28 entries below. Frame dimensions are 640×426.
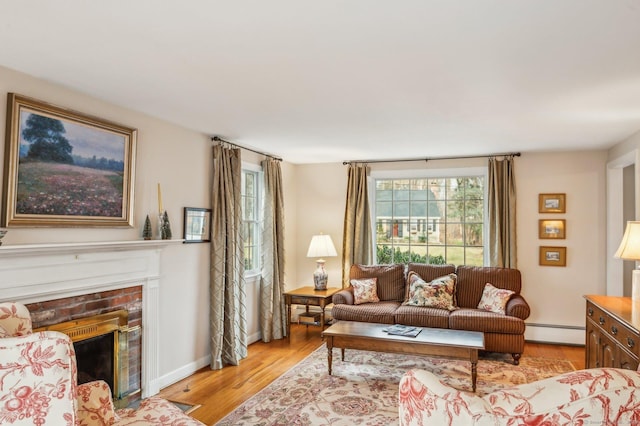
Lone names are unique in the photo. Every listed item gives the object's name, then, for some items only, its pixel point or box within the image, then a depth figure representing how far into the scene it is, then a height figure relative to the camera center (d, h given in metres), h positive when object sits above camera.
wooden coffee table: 3.77 -1.05
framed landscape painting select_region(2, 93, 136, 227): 2.71 +0.37
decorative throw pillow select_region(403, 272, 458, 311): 5.09 -0.80
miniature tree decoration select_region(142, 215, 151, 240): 3.72 -0.07
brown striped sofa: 4.64 -0.96
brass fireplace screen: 3.15 -0.99
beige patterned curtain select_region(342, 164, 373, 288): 6.27 -0.03
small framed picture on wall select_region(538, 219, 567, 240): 5.47 -0.01
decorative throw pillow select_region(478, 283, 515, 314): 4.91 -0.83
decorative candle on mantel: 3.91 +0.17
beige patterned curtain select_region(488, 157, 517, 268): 5.55 +0.17
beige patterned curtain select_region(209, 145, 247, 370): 4.53 -0.45
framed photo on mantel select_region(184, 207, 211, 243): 4.27 -0.03
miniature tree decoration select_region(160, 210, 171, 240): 3.86 -0.05
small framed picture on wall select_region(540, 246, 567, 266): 5.45 -0.35
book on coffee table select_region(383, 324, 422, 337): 4.08 -1.02
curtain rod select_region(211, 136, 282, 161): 4.67 +0.92
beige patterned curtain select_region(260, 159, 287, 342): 5.60 -0.48
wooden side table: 5.58 -0.97
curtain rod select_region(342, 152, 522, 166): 5.63 +0.95
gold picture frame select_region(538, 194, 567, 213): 5.48 +0.32
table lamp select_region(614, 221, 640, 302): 3.49 -0.16
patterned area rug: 3.33 -1.48
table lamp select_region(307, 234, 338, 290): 6.02 -0.39
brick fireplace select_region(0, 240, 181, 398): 2.73 -0.46
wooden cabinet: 2.79 -0.76
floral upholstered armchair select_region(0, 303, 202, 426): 1.49 -0.56
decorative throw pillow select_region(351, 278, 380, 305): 5.50 -0.84
